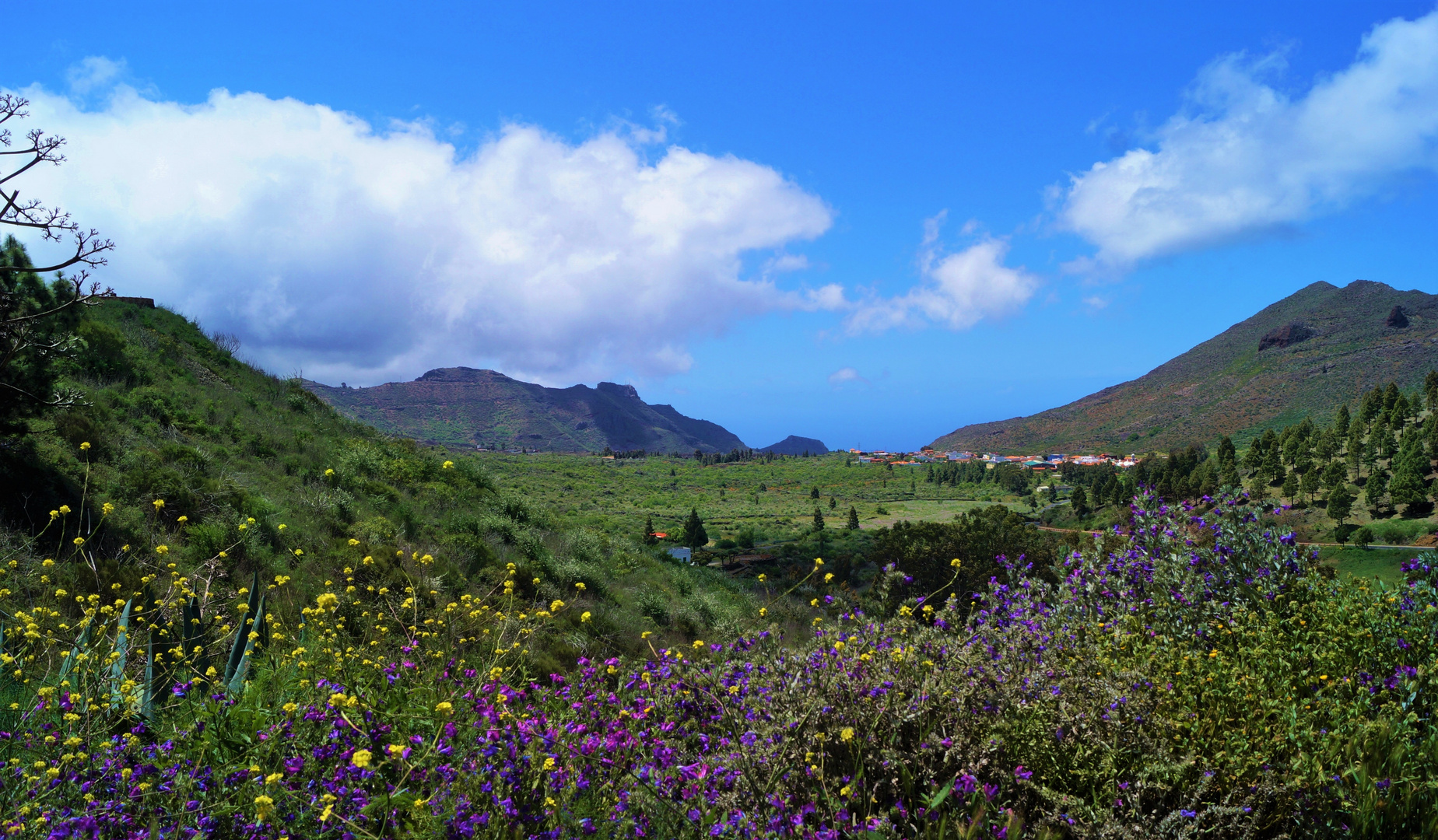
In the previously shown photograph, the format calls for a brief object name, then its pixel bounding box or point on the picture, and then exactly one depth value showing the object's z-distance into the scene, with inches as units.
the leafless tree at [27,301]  159.5
